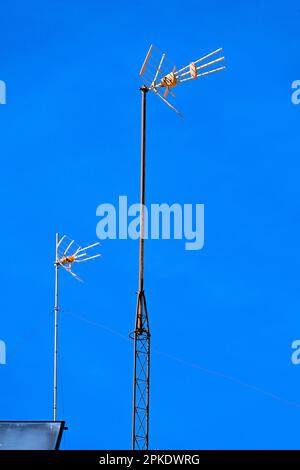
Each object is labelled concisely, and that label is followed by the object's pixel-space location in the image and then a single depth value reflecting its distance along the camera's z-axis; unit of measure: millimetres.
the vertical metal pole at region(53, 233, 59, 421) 54250
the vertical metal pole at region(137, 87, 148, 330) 44812
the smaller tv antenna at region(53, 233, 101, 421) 57250
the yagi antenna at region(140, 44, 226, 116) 46781
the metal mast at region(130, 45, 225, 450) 44375
